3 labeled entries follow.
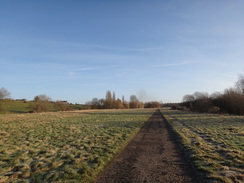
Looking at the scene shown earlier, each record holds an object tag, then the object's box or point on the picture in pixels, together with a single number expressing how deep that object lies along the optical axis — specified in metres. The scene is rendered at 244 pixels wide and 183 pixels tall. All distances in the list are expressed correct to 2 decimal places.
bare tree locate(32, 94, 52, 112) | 51.69
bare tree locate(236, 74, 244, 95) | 46.87
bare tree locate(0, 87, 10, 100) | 37.27
